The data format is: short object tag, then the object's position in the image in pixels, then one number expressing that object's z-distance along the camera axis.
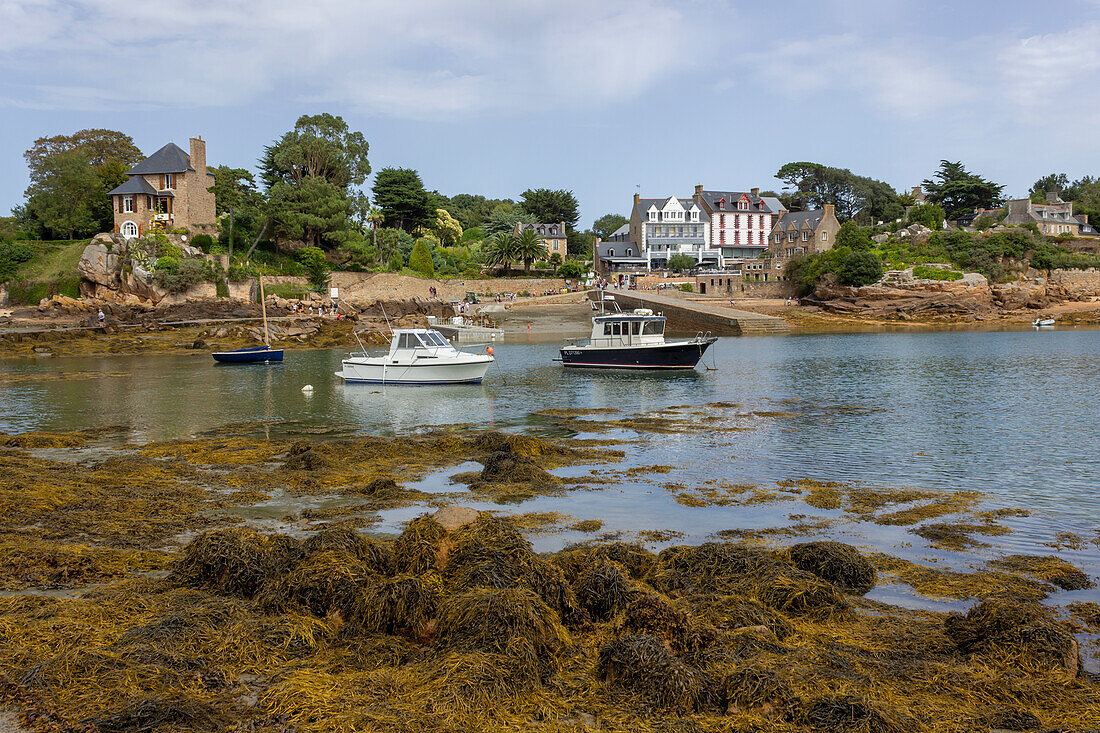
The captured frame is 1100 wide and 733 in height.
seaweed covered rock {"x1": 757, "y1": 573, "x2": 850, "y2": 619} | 7.46
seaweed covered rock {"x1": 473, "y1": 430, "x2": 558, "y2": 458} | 16.50
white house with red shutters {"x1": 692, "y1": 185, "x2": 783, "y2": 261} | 99.81
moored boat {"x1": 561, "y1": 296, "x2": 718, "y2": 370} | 35.47
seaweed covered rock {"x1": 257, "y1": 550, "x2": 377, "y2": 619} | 7.29
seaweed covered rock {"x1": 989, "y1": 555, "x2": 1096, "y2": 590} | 8.36
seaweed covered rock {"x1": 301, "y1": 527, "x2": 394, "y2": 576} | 8.15
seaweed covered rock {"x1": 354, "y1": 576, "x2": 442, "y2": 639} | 6.87
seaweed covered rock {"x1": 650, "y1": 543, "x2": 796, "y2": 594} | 8.05
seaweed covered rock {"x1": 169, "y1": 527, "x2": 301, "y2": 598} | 7.91
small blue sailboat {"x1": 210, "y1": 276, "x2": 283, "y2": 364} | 40.06
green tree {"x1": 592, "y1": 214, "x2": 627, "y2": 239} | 154.12
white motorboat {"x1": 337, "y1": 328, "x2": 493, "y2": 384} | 31.17
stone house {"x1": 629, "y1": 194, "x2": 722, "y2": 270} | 97.06
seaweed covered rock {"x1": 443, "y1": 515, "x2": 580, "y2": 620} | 7.39
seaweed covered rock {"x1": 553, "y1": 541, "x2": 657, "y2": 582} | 8.21
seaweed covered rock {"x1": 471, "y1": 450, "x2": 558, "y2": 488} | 14.00
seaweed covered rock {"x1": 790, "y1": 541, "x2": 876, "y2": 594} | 8.34
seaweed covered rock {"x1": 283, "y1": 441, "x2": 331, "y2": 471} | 15.14
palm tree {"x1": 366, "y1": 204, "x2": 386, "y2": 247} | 73.31
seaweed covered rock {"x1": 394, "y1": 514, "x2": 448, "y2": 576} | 7.97
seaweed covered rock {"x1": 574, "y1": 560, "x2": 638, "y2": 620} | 7.30
